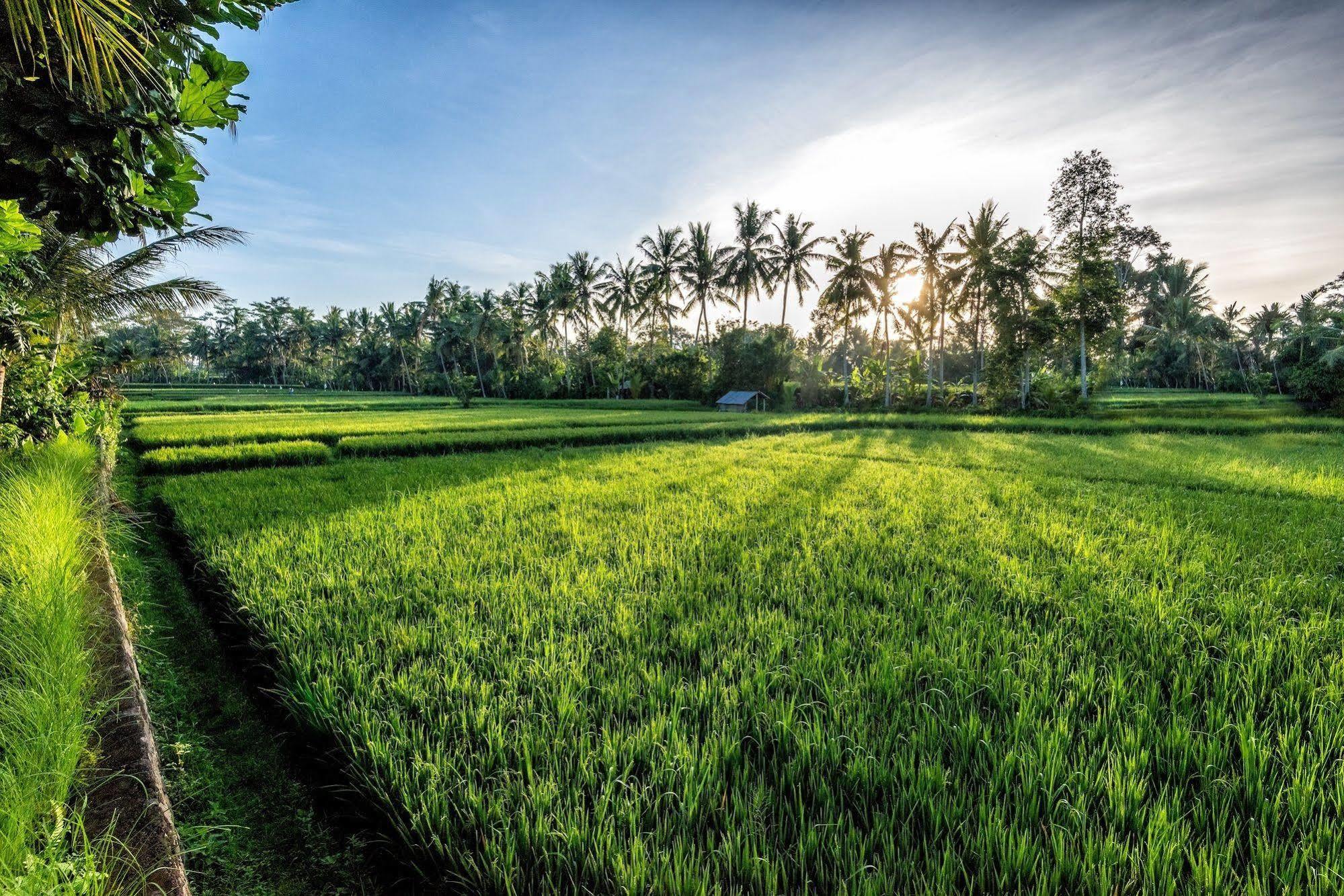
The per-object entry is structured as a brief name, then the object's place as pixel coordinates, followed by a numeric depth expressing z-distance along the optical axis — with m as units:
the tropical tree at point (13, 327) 4.57
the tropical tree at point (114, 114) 1.78
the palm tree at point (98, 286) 6.84
